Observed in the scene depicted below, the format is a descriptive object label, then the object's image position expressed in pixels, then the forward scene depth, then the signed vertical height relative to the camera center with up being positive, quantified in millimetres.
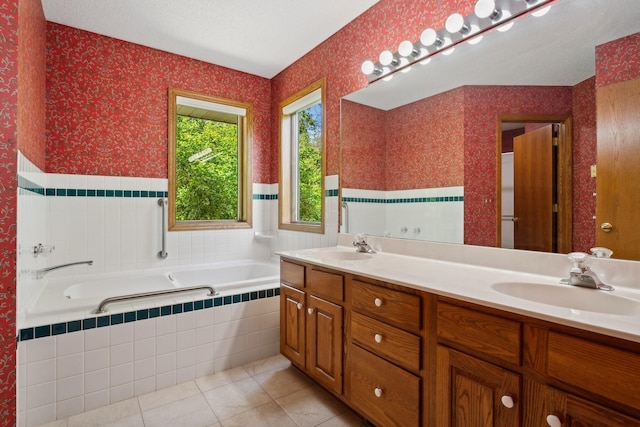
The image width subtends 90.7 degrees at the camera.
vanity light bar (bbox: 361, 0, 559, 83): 1507 +977
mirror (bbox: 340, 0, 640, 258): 1316 +517
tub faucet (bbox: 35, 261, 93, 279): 2107 -402
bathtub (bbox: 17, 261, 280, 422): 1654 -776
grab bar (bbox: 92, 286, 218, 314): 1827 -512
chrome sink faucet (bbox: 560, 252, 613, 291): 1158 -240
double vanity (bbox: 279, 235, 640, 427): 841 -444
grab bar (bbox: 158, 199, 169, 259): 2904 -155
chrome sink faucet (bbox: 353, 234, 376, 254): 2188 -228
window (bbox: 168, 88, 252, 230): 3051 +521
